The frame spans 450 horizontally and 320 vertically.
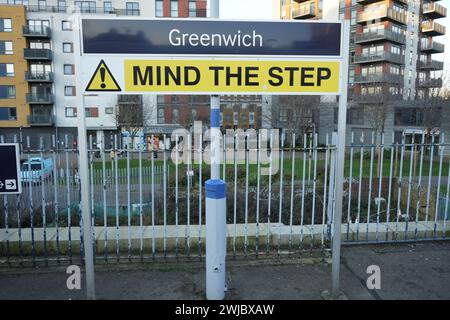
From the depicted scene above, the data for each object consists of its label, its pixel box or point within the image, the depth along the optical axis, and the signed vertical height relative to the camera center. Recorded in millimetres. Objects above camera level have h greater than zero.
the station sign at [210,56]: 3590 +749
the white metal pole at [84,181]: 3549 -597
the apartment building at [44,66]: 37375 +6632
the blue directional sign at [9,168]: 4211 -524
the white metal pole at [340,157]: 3740 -335
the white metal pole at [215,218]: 3699 -1013
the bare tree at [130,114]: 27688 +991
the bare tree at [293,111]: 29953 +1423
